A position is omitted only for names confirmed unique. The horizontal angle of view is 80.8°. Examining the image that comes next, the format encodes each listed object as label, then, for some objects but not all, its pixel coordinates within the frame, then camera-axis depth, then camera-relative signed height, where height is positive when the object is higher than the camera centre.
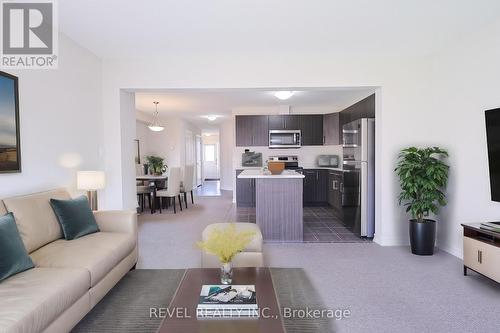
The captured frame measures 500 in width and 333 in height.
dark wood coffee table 1.42 -0.79
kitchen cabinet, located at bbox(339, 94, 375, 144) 4.61 +0.89
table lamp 3.23 -0.19
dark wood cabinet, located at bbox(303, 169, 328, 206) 6.88 -0.65
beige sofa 1.54 -0.71
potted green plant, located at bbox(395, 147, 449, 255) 3.47 -0.34
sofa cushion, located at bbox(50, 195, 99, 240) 2.62 -0.50
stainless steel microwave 7.07 +0.55
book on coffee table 1.54 -0.77
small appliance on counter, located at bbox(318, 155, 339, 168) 6.89 -0.01
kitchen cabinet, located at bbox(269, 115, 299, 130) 7.11 +0.94
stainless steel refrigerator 4.20 -0.24
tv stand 2.50 -0.83
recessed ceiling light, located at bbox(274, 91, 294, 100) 5.25 +1.20
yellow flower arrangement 1.81 -0.51
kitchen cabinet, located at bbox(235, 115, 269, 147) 7.14 +0.76
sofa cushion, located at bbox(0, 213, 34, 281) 1.80 -0.56
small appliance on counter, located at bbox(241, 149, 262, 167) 7.22 +0.06
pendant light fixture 6.90 +1.21
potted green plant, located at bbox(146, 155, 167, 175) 6.84 -0.06
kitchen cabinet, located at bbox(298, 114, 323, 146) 7.09 +0.79
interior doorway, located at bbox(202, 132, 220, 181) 15.57 +0.36
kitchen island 4.12 -0.66
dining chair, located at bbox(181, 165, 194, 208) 6.82 -0.42
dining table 6.21 -0.35
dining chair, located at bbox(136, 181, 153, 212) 6.25 -0.61
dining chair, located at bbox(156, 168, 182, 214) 6.08 -0.49
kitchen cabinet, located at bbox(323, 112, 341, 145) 6.73 +0.74
